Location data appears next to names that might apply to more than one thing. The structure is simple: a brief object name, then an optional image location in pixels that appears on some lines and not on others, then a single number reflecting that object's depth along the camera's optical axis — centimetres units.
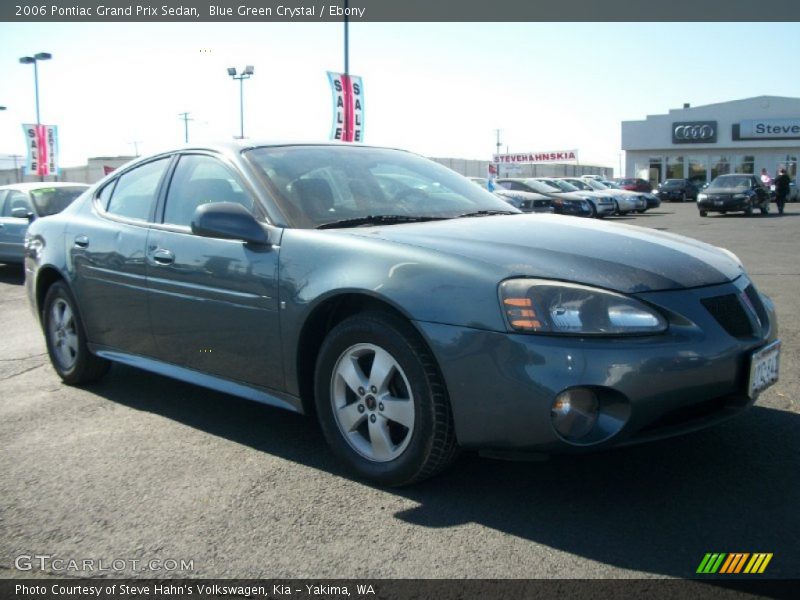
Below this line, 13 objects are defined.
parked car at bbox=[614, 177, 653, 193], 4341
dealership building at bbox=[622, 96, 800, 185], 5022
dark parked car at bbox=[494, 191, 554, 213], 2348
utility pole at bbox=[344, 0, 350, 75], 1983
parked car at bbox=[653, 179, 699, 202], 4406
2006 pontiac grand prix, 290
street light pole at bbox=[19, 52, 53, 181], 3978
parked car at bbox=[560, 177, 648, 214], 2925
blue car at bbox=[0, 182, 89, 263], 1177
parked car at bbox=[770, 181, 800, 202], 3873
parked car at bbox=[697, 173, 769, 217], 2683
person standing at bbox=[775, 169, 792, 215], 2847
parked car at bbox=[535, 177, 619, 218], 2716
